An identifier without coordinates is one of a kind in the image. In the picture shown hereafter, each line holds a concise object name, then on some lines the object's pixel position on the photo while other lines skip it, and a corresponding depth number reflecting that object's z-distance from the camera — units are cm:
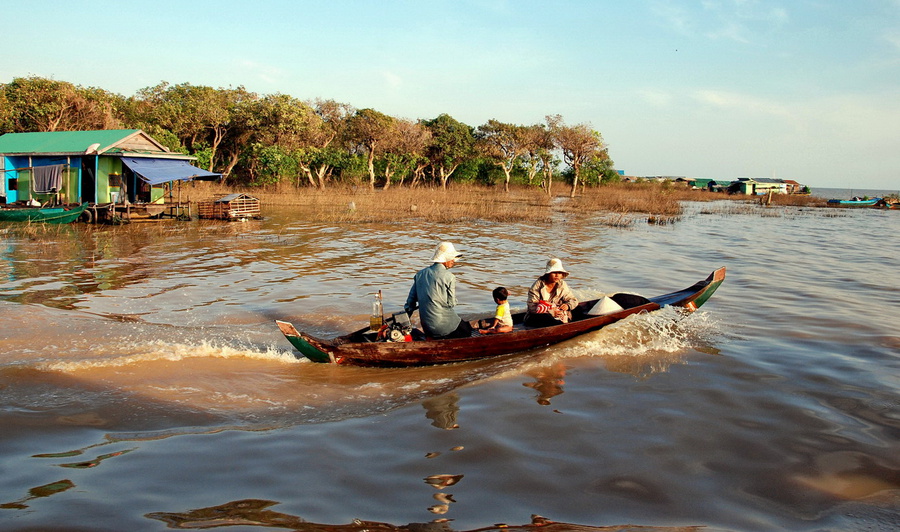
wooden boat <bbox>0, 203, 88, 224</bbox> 1919
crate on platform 2212
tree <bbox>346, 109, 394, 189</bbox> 3412
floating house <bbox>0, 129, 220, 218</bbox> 2102
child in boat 725
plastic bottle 705
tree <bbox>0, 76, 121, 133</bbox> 2861
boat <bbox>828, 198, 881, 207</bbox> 4231
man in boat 687
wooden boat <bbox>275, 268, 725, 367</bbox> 662
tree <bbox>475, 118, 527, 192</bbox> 3862
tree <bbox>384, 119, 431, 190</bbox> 3662
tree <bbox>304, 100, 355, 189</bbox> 3403
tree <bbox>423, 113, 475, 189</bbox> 3934
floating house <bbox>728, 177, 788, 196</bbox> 5684
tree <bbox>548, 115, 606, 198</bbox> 3575
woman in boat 782
